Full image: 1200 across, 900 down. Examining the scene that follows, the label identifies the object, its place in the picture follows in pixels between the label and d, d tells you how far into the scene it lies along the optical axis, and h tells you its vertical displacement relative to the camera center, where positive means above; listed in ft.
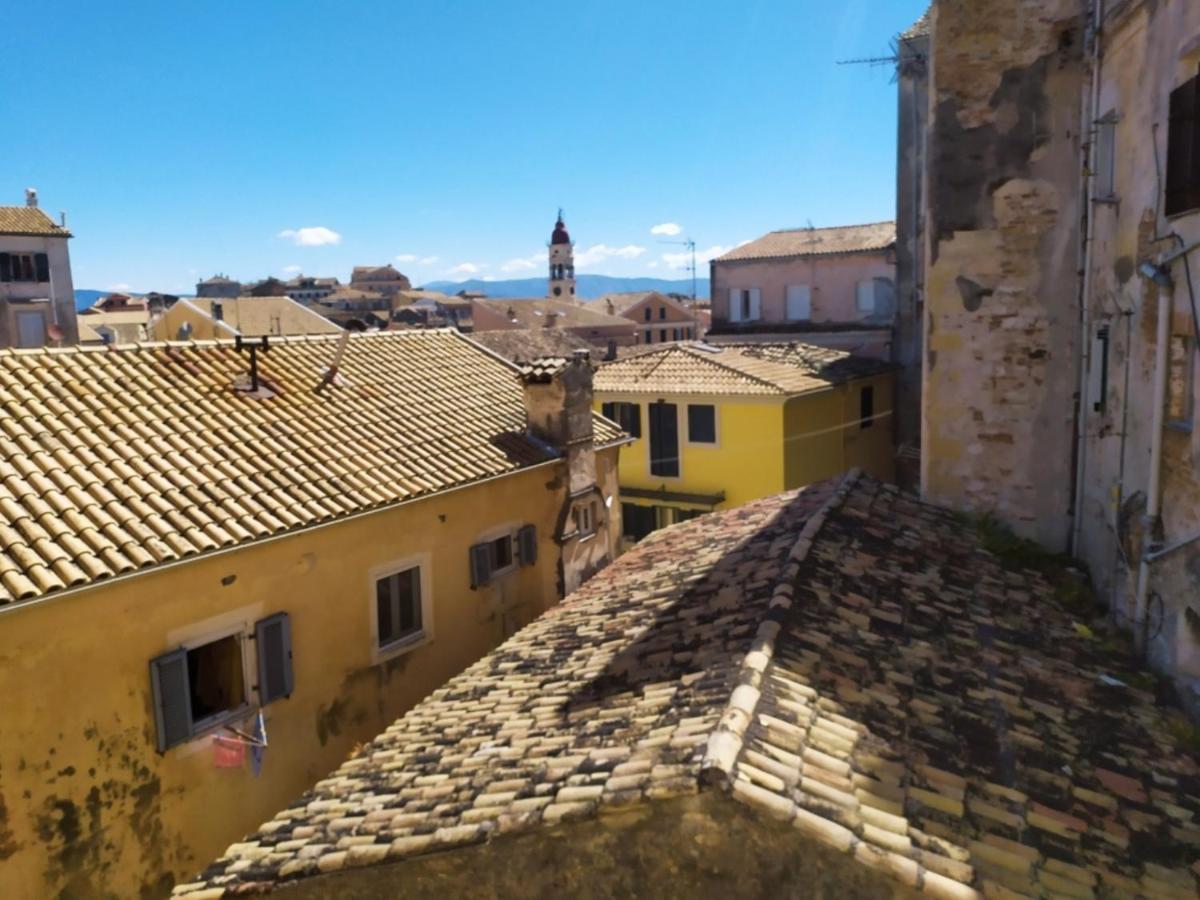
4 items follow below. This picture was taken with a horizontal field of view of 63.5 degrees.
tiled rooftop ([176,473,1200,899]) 15.64 -8.60
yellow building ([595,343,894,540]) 73.67 -8.54
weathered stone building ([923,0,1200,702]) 23.98 +0.52
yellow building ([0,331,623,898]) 27.02 -8.29
